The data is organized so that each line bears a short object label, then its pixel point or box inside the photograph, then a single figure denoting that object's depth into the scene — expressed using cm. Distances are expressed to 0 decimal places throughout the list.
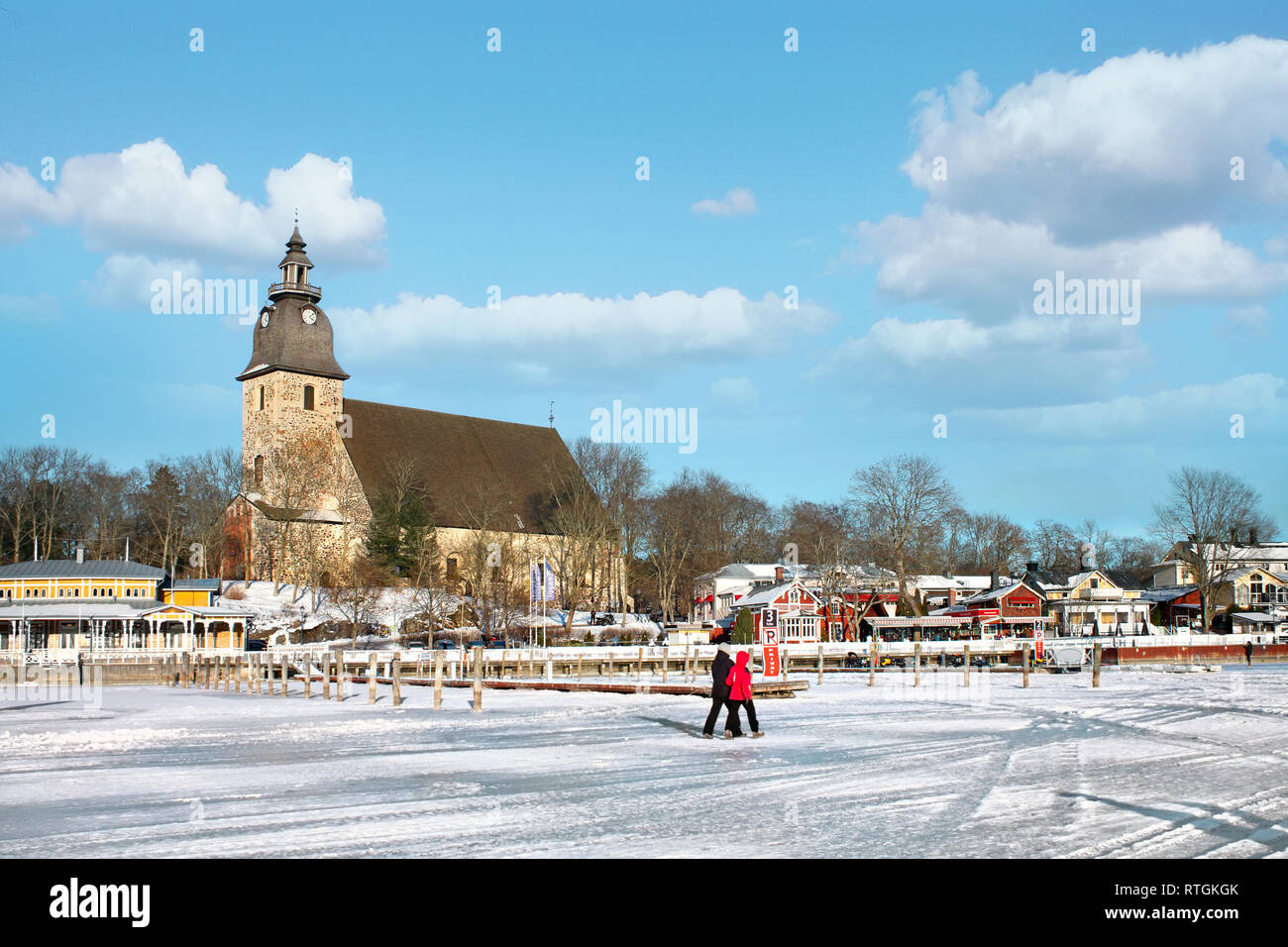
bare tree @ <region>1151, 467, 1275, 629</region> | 8138
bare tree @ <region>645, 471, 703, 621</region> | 8931
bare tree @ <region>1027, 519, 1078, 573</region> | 12519
